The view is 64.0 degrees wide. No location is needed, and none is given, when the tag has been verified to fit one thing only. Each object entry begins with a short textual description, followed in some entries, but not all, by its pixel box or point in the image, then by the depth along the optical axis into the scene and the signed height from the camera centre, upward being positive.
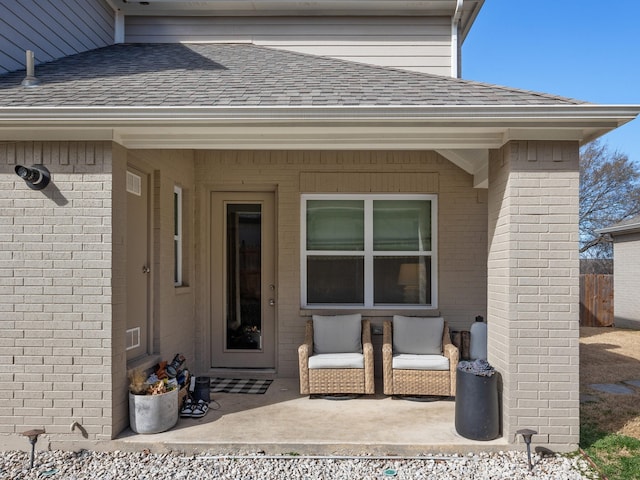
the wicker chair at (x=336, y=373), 5.82 -1.34
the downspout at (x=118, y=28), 7.53 +3.35
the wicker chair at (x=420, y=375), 5.75 -1.35
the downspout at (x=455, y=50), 7.20 +2.89
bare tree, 23.06 +2.87
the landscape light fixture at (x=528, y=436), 4.17 -1.48
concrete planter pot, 4.61 -1.43
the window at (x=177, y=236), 6.62 +0.25
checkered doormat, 6.27 -1.65
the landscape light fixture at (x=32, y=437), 4.21 -1.50
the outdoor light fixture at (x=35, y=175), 4.33 +0.69
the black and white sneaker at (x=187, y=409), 5.18 -1.58
